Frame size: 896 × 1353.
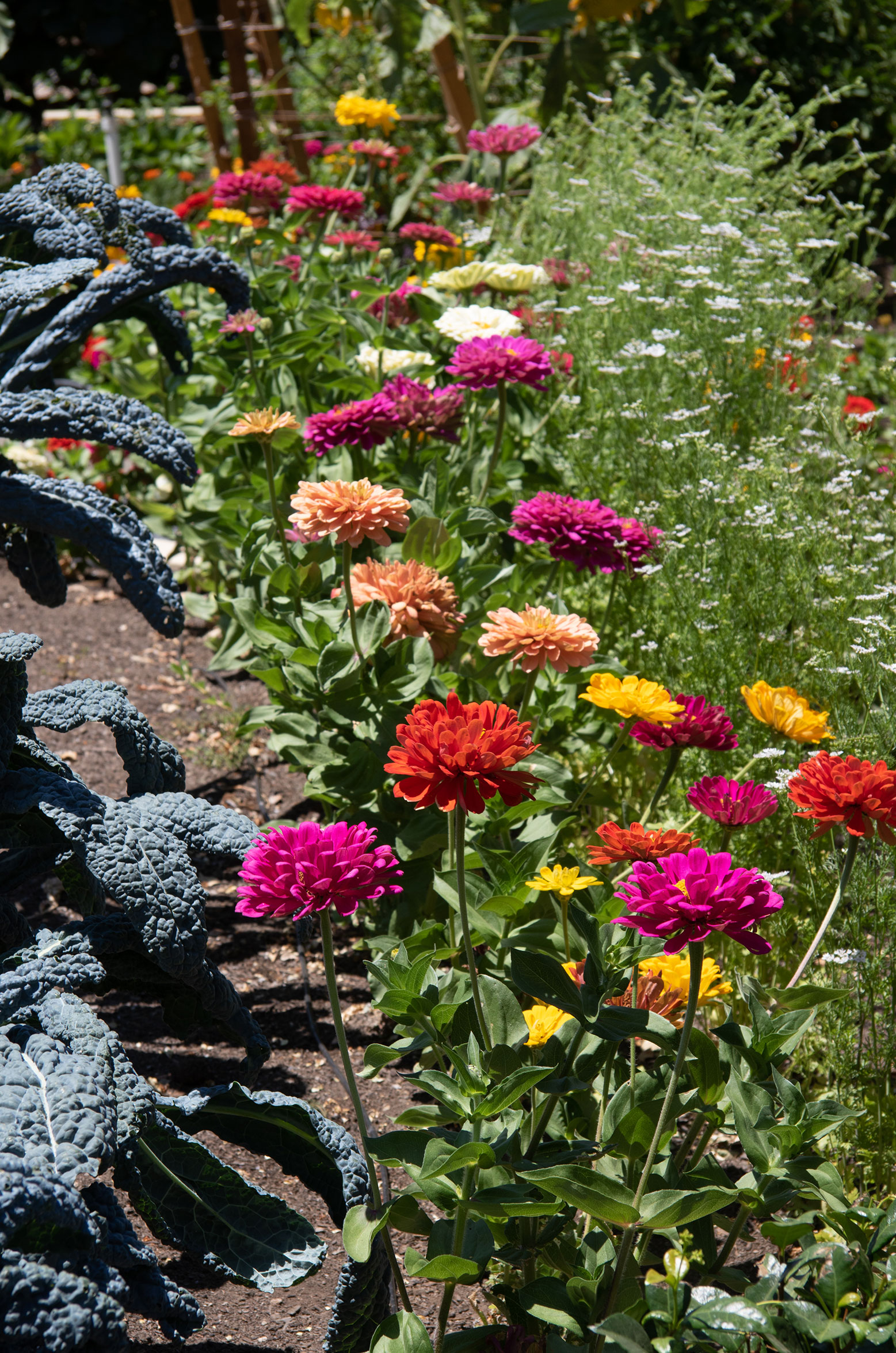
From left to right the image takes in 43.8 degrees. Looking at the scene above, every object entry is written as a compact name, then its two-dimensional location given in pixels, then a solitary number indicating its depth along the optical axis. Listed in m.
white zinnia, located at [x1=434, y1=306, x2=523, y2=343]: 2.65
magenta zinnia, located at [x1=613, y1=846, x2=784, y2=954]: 1.07
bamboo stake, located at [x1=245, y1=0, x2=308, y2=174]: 5.89
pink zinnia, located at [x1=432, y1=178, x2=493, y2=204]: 3.68
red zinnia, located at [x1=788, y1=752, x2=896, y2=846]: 1.27
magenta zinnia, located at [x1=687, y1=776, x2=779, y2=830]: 1.37
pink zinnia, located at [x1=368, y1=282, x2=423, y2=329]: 3.42
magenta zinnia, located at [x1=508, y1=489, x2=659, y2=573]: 1.90
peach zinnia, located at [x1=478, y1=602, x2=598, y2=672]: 1.62
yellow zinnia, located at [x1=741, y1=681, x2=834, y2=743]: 1.74
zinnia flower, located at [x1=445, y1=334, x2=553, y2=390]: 2.26
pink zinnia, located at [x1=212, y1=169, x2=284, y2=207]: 3.72
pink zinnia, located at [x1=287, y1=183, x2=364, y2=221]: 3.31
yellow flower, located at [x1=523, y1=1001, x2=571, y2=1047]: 1.52
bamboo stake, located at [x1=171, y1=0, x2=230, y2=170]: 6.00
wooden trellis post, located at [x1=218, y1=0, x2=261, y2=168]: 5.81
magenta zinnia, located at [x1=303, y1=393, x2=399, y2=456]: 2.18
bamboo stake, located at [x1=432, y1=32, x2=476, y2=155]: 5.69
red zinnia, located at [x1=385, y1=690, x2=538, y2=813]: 1.16
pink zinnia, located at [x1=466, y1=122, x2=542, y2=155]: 3.98
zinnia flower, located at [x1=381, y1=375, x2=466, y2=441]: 2.40
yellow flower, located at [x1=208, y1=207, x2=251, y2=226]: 3.49
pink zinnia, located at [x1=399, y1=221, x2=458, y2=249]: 3.53
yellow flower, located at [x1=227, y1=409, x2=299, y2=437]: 2.06
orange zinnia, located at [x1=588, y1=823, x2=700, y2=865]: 1.30
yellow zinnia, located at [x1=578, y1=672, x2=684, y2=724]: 1.55
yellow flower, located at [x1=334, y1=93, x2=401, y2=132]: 4.06
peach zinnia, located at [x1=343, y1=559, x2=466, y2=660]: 1.95
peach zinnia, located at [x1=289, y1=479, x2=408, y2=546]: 1.75
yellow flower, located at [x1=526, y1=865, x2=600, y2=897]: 1.35
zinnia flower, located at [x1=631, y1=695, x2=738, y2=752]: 1.53
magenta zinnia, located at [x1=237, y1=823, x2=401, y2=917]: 1.18
